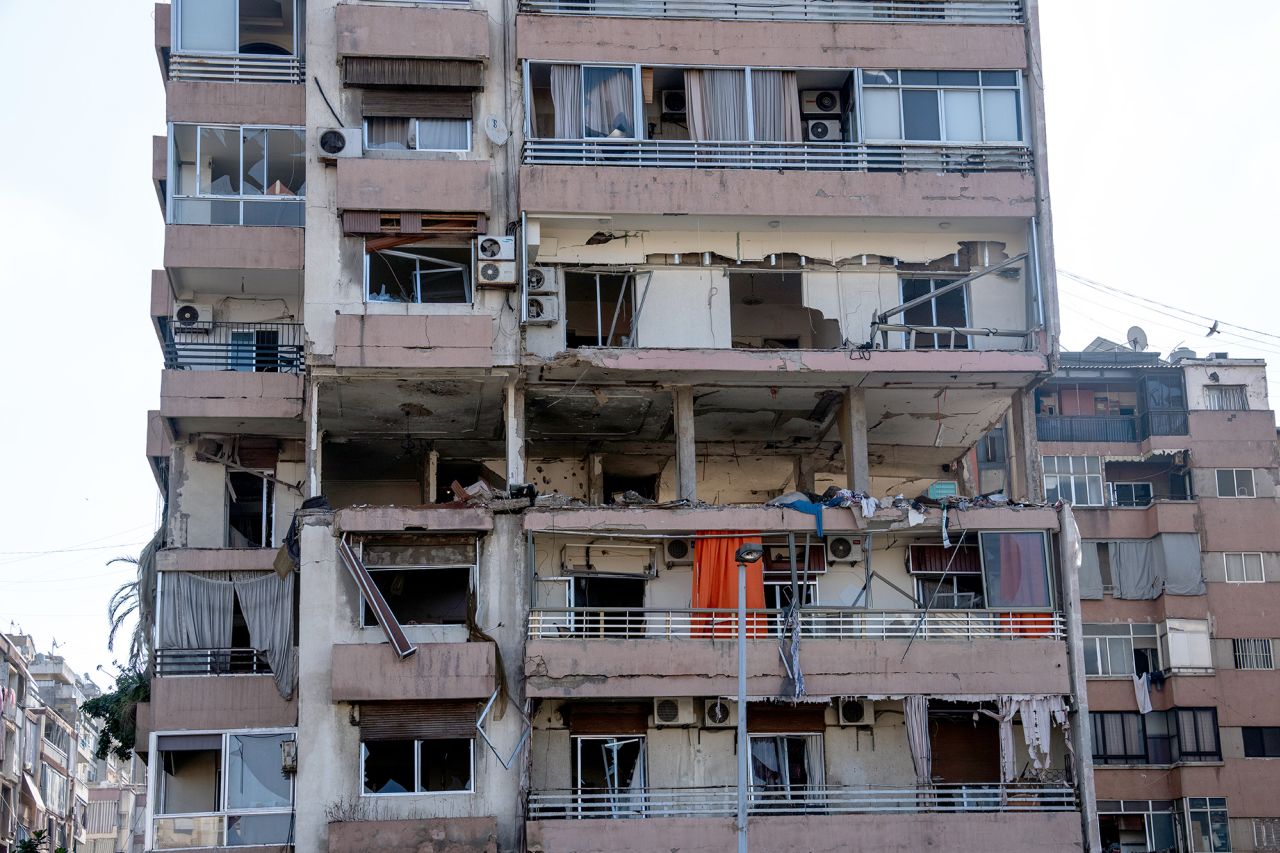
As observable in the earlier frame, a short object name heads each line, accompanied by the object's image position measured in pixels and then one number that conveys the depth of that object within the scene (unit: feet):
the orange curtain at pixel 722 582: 96.63
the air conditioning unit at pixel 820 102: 107.45
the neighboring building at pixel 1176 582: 152.97
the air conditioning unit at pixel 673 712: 95.91
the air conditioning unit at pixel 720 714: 96.12
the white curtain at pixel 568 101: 101.86
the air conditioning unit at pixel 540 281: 100.99
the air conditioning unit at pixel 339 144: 100.68
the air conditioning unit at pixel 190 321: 108.27
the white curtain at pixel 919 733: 94.68
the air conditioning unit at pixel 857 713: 97.71
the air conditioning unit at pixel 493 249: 99.30
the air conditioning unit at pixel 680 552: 99.91
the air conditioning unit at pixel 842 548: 100.89
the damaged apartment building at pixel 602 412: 93.25
